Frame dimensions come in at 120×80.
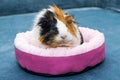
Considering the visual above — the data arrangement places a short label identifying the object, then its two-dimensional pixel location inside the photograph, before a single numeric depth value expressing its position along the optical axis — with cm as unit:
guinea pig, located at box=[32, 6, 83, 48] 122
